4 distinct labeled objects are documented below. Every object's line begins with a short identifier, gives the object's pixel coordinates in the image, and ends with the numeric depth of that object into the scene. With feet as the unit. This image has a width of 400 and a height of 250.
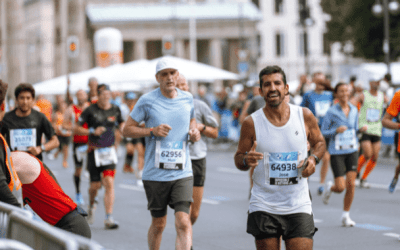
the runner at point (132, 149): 87.58
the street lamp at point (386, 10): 137.49
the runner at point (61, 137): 109.45
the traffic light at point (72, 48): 141.72
